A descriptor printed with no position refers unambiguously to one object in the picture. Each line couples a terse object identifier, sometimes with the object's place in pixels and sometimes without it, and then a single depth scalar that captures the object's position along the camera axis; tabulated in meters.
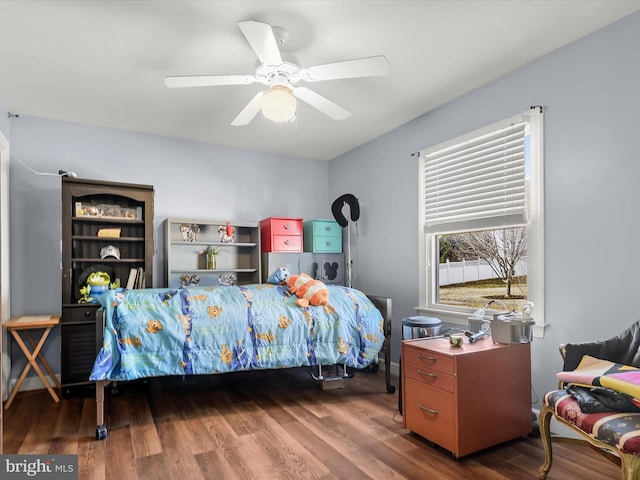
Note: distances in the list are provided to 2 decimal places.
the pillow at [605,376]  1.69
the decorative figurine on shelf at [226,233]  4.46
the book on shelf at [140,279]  3.77
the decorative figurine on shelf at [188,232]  4.35
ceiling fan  2.18
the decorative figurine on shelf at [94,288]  3.55
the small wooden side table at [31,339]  3.21
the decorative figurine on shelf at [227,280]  4.45
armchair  1.58
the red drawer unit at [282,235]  4.41
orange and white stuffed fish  3.22
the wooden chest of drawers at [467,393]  2.25
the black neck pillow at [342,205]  4.52
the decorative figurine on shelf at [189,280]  4.28
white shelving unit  4.22
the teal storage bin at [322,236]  4.62
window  2.77
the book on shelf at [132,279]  3.72
